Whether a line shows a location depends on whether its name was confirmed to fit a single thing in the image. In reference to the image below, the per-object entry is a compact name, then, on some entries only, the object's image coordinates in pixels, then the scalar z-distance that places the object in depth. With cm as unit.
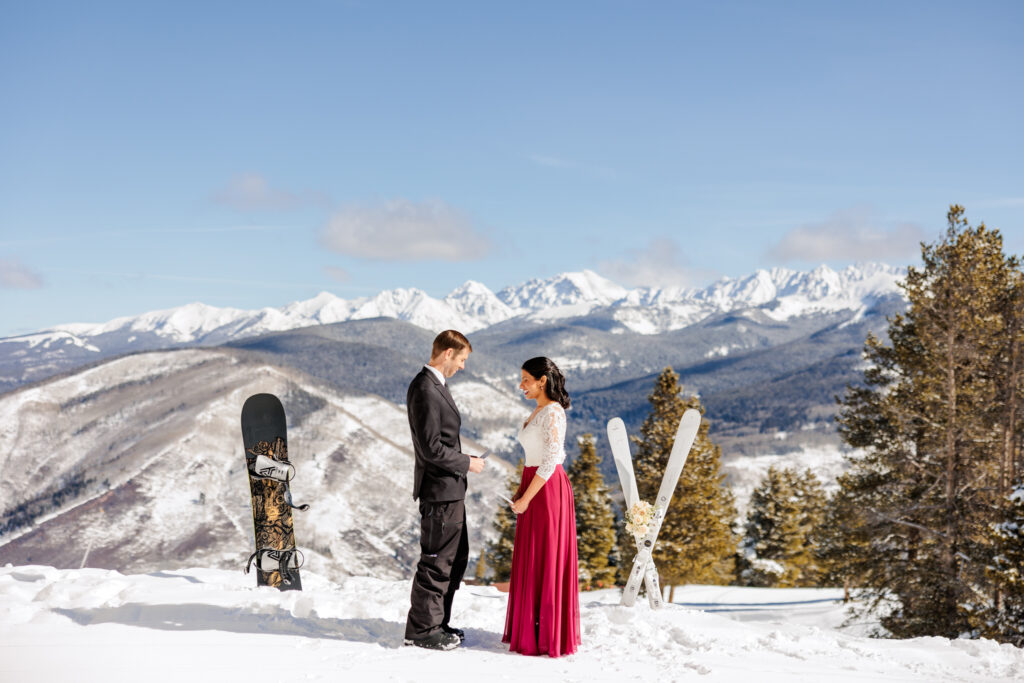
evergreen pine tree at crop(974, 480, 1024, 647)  1059
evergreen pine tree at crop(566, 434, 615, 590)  3061
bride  623
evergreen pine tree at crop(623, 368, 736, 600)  2364
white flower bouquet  910
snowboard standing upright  941
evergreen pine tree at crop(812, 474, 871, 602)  1764
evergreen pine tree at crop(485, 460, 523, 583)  3206
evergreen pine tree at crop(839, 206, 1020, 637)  1476
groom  606
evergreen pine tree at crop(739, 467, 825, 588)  4225
